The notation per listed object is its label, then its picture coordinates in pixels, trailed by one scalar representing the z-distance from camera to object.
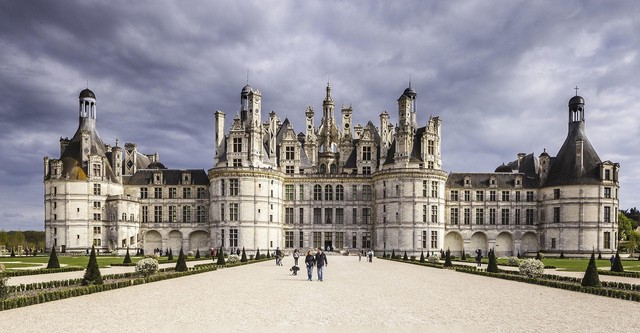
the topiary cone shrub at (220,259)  45.21
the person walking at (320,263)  30.56
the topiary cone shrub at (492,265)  36.04
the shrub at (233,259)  48.86
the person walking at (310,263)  30.66
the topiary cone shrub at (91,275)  25.45
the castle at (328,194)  71.88
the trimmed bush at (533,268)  31.14
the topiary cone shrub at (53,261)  36.31
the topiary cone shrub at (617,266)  35.66
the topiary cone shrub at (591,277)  25.55
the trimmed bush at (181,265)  36.06
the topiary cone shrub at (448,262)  45.03
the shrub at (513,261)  45.63
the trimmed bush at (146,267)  30.72
